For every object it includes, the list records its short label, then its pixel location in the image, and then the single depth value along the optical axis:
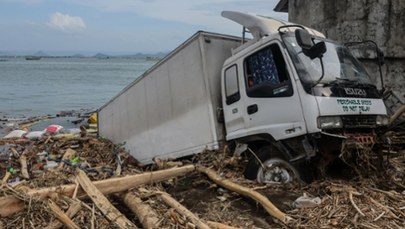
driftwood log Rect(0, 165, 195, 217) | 4.83
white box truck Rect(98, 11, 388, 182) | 5.94
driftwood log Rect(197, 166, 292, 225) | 4.91
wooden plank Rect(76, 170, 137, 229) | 4.66
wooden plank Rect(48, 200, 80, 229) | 4.55
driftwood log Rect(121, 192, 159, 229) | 4.72
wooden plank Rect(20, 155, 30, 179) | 8.45
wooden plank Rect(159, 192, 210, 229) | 4.45
